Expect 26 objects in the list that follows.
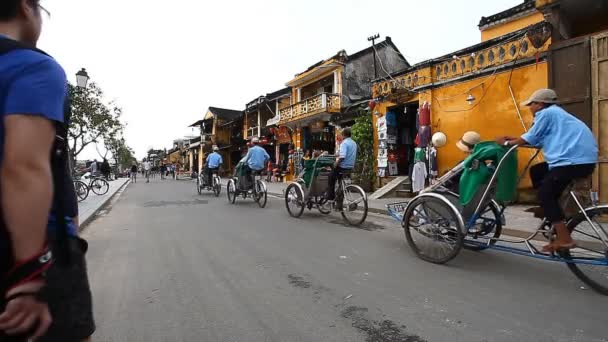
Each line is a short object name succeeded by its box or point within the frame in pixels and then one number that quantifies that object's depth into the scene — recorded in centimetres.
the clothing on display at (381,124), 1308
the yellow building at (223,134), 3435
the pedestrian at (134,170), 2861
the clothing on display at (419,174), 1063
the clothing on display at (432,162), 1095
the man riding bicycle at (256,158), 956
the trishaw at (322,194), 668
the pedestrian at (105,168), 2111
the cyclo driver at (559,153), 320
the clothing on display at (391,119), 1308
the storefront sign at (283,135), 2369
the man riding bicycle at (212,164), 1277
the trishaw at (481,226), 318
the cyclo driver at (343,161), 660
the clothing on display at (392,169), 1302
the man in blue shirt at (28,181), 104
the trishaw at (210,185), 1294
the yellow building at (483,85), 866
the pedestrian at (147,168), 2772
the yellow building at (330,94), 1836
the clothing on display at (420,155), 1078
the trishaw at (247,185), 973
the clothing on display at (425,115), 1127
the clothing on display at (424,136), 1119
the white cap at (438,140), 695
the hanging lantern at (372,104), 1351
